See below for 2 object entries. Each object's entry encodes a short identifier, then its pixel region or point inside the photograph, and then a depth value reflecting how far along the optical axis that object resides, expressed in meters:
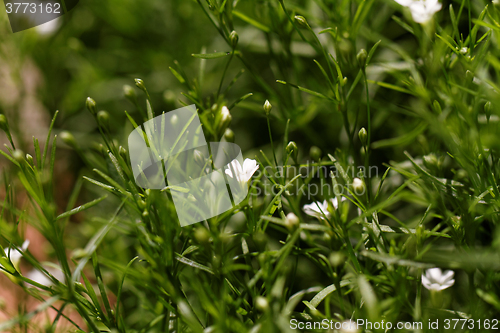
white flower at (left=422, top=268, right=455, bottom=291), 0.49
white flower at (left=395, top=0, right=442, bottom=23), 0.50
